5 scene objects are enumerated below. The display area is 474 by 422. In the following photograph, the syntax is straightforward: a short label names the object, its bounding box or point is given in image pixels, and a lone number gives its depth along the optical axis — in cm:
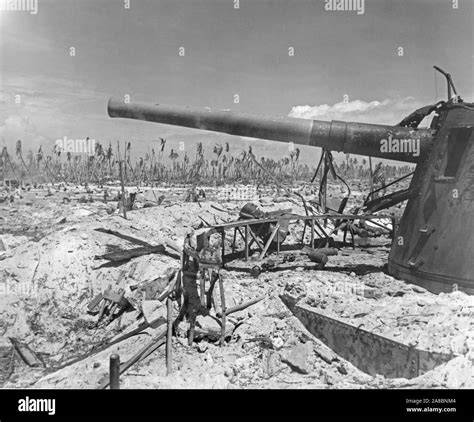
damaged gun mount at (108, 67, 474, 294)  570
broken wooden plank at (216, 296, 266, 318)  644
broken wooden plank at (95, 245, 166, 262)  915
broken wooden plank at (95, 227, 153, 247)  1002
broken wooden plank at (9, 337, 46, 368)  672
